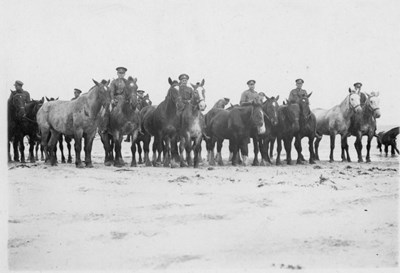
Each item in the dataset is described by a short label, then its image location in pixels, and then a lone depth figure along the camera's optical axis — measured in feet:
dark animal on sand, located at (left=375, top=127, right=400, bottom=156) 66.64
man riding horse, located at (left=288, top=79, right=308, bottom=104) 55.72
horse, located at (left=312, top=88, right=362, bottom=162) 57.62
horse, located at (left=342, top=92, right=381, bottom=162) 56.80
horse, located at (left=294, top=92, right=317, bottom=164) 55.36
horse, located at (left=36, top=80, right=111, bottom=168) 45.83
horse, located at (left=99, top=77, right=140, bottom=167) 48.39
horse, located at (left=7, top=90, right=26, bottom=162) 51.29
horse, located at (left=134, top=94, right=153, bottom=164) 57.67
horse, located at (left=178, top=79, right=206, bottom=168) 47.29
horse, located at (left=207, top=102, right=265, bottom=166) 52.70
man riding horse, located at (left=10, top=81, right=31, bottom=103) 46.81
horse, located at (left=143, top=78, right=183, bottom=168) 48.49
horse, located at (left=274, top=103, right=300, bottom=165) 55.11
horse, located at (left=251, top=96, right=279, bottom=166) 53.72
